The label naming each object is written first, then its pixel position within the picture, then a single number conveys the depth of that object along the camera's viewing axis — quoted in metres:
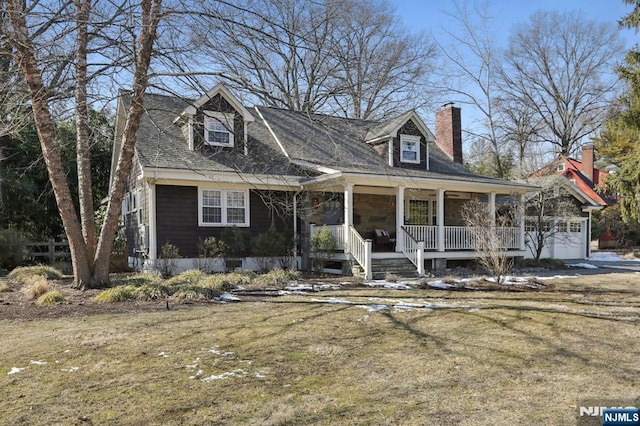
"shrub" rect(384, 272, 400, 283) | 13.00
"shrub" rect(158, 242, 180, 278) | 14.11
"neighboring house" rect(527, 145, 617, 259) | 23.17
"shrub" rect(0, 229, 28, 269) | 15.41
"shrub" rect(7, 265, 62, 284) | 12.39
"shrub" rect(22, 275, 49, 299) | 9.35
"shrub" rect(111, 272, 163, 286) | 10.46
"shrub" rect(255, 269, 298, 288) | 11.77
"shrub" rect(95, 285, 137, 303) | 8.91
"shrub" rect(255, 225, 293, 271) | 15.41
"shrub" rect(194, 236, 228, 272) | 14.74
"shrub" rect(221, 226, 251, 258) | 15.21
